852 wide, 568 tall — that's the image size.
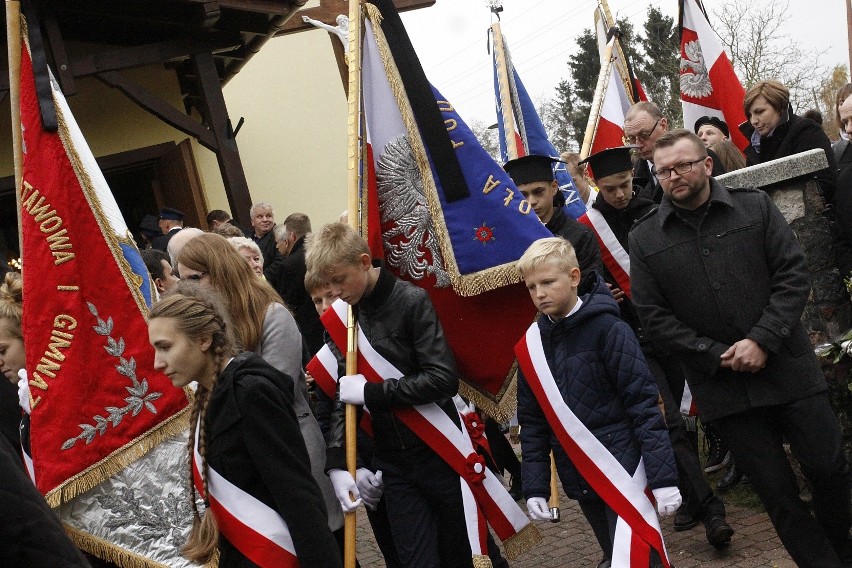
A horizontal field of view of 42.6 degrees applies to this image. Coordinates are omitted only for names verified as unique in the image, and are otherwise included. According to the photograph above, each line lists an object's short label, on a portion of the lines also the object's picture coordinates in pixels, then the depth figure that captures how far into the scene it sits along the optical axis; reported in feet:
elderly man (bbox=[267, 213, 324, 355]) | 26.35
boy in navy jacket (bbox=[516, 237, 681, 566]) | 13.64
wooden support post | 37.42
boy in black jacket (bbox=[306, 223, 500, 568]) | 14.64
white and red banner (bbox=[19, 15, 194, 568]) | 14.12
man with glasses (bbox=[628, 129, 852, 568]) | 14.37
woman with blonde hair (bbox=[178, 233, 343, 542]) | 14.28
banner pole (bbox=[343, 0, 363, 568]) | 15.02
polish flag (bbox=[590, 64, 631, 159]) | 28.35
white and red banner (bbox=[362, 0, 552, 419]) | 17.02
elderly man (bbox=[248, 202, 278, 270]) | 31.27
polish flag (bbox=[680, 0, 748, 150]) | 28.43
